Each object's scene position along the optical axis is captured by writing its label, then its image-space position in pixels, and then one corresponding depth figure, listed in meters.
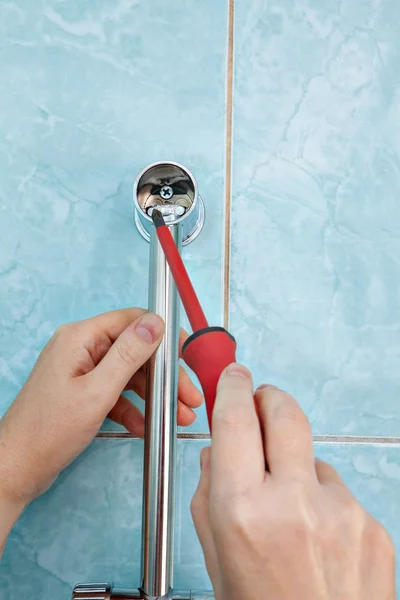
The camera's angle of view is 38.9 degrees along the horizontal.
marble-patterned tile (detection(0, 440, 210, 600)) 0.49
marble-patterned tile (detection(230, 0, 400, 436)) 0.51
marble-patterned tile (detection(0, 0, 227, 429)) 0.53
